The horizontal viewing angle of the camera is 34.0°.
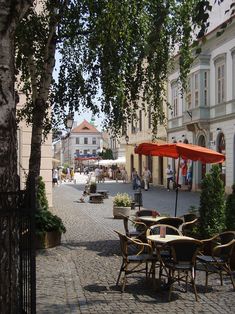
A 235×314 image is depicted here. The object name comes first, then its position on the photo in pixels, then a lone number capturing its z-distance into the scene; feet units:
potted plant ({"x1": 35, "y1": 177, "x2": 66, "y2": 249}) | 26.64
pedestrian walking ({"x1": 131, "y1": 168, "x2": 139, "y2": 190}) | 83.21
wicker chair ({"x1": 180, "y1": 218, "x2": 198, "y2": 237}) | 24.35
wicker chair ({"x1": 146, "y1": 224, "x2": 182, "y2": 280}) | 18.34
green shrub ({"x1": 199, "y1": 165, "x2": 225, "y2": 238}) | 23.64
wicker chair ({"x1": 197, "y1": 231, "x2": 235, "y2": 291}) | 18.35
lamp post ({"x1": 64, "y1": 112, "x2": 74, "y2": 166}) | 31.22
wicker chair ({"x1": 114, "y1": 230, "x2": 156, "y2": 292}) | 18.30
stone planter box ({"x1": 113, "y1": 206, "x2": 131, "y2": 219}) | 42.05
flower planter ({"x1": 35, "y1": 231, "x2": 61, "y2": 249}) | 26.59
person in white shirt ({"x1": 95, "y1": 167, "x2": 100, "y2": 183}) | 121.63
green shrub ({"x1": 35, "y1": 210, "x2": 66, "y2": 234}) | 27.08
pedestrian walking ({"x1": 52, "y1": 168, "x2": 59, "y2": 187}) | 106.95
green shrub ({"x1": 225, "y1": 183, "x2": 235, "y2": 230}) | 23.02
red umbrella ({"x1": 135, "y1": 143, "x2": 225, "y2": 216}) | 27.71
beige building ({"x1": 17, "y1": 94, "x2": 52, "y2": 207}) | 47.55
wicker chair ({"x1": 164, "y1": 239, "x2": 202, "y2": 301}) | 17.03
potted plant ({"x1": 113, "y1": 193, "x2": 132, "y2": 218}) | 42.17
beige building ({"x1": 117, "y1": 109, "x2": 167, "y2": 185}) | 102.09
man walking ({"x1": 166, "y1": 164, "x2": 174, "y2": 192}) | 88.19
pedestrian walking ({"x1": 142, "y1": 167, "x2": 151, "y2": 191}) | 87.85
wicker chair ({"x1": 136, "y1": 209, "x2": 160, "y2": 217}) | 28.37
